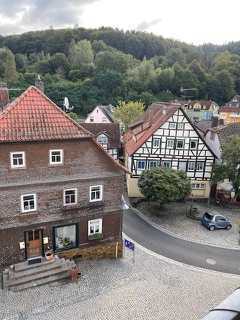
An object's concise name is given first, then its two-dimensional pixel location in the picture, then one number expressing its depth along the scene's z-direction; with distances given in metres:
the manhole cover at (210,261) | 18.82
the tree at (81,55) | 102.99
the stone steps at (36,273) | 15.27
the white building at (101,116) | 50.61
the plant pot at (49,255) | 16.78
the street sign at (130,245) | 16.96
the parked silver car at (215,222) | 23.24
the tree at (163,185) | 23.42
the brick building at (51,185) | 15.50
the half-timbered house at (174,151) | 26.92
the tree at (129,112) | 50.61
